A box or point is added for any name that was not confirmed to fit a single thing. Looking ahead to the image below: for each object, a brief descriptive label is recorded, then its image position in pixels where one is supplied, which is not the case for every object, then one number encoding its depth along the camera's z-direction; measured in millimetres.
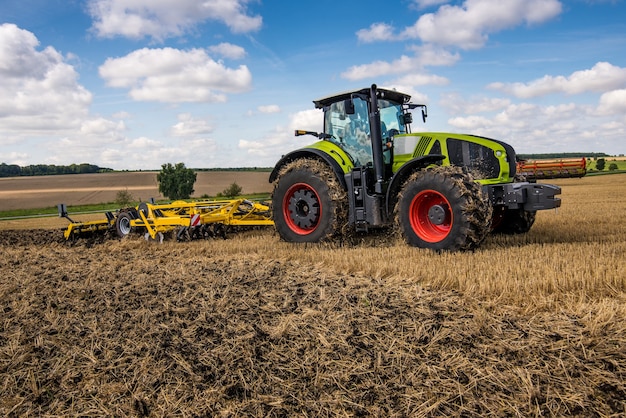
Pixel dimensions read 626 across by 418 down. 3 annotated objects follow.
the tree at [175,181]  57406
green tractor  6852
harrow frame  10133
